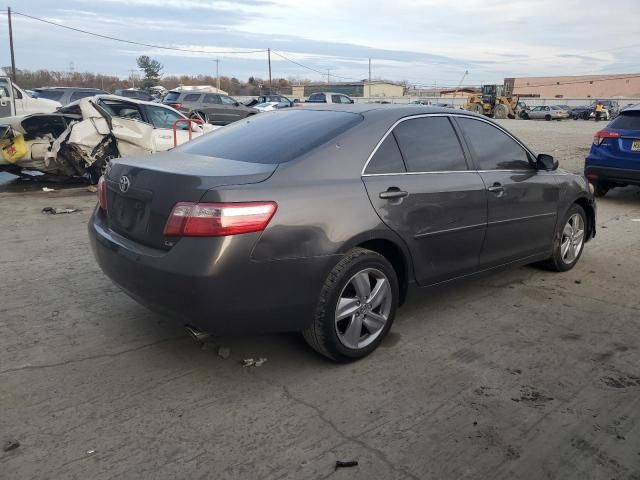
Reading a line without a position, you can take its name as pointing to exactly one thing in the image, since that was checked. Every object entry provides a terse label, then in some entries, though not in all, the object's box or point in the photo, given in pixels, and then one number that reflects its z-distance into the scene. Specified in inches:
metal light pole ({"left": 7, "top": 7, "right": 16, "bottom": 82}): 1664.6
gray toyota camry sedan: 116.5
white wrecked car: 372.2
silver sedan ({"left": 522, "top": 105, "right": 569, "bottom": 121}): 1948.8
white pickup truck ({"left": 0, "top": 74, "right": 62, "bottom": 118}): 589.9
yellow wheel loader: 1902.1
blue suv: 345.7
